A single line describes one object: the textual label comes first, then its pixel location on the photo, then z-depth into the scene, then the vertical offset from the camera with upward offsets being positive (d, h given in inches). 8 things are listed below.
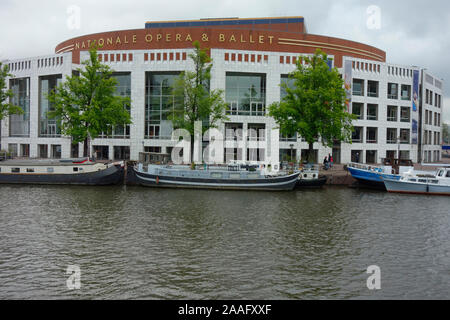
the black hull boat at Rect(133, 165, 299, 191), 1454.2 -106.4
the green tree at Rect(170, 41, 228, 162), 1777.8 +239.3
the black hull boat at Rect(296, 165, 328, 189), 1552.7 -107.6
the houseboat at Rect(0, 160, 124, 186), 1525.6 -94.9
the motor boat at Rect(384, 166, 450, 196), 1451.8 -112.0
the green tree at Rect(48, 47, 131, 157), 1695.4 +207.2
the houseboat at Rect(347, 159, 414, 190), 1540.4 -78.1
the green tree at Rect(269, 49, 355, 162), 1680.6 +209.1
